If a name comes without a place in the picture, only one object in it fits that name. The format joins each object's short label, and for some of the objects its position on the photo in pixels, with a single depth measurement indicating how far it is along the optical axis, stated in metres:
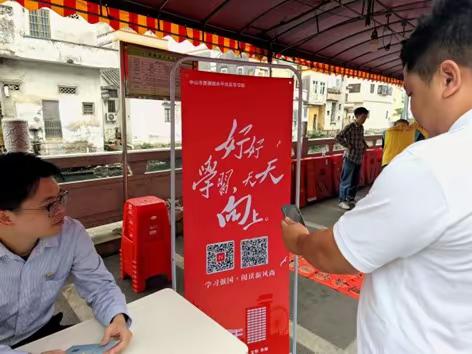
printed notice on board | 2.84
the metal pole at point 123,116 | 2.79
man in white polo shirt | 0.65
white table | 1.12
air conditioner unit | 12.16
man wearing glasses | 1.21
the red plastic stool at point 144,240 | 2.90
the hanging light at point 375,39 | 3.61
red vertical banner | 1.65
